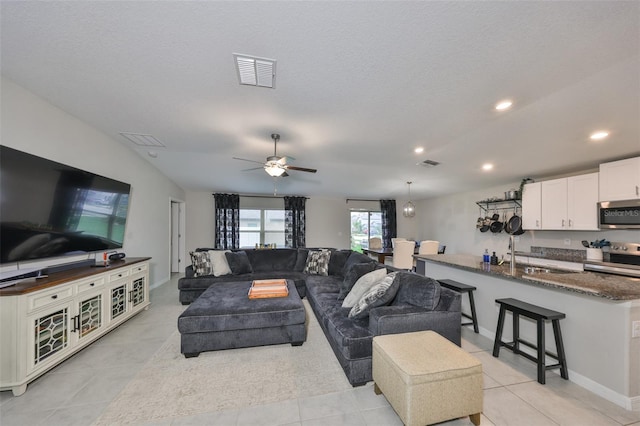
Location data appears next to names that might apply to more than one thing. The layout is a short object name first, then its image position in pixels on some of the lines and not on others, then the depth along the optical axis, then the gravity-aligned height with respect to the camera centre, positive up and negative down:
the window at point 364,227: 8.41 -0.41
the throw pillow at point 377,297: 2.26 -0.78
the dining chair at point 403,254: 5.46 -0.87
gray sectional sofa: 2.01 -0.97
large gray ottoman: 2.45 -1.15
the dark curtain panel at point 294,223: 7.61 -0.24
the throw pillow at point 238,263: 4.52 -0.91
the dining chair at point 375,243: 7.06 -0.81
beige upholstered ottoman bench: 1.45 -1.05
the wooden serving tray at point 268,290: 3.01 -0.98
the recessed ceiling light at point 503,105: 2.37 +1.12
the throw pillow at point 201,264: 4.27 -0.88
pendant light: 6.00 +0.14
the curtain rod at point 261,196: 7.43 +0.60
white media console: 1.85 -0.95
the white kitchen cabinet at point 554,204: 4.12 +0.22
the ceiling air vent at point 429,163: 4.53 +1.01
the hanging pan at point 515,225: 5.19 -0.20
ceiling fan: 3.18 +0.66
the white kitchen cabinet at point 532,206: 4.52 +0.19
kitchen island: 1.76 -0.86
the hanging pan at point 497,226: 5.66 -0.24
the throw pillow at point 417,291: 2.19 -0.72
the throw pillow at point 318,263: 4.66 -0.94
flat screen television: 2.11 +0.06
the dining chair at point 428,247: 5.70 -0.74
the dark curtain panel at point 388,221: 8.39 -0.21
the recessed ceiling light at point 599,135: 2.90 +1.00
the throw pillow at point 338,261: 4.54 -0.88
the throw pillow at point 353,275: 2.97 -0.75
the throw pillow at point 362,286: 2.60 -0.77
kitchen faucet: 2.63 -0.51
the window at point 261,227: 7.52 -0.37
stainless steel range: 3.34 -0.68
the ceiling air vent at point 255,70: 1.82 +1.17
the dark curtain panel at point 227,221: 7.03 -0.17
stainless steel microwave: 3.28 +0.03
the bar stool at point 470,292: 2.91 -0.94
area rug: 1.77 -1.42
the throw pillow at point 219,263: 4.36 -0.89
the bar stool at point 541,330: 2.01 -0.98
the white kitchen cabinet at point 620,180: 3.28 +0.52
